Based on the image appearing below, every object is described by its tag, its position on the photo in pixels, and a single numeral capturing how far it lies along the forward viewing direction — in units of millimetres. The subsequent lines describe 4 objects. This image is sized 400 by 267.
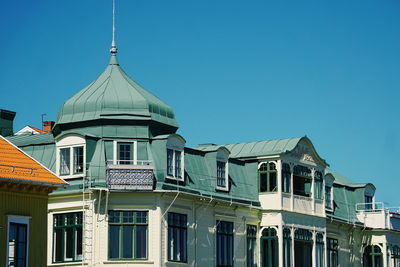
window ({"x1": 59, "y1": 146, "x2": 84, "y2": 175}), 45447
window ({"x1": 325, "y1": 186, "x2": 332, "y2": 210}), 57519
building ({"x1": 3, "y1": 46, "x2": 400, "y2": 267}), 44375
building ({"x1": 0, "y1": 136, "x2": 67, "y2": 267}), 36906
